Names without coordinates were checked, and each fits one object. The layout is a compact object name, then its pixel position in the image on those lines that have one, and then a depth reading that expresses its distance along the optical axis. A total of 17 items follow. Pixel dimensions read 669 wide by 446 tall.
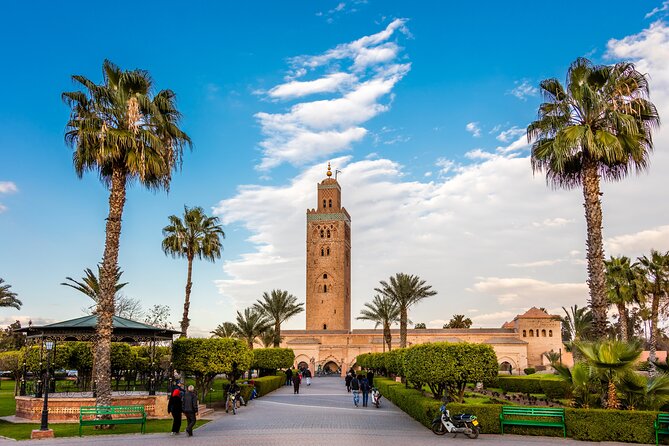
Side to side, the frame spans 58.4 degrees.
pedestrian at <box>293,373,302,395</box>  33.52
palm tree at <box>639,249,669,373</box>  40.97
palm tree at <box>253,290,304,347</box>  52.31
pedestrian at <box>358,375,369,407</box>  24.89
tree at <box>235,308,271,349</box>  50.44
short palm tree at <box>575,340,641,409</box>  14.85
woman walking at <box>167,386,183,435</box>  15.27
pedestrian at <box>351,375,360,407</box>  25.08
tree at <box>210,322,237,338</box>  58.97
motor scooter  14.98
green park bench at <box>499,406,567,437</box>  15.26
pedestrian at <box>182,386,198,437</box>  15.02
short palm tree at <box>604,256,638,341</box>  42.06
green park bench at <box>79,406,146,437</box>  15.64
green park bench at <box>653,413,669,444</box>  14.08
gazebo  18.55
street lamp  15.00
